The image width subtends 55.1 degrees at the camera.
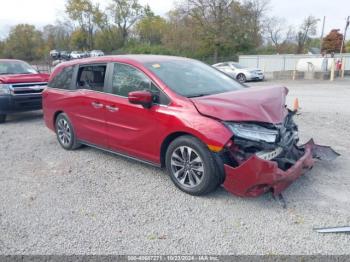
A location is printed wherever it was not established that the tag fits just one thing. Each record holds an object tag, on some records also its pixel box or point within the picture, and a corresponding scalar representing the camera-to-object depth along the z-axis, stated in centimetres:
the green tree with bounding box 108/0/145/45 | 5859
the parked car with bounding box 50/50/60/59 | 4484
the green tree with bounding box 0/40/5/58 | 5131
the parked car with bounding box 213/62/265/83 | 2273
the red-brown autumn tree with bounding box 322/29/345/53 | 5694
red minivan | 361
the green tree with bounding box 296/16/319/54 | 5634
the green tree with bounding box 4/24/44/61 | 5125
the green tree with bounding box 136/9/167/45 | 6100
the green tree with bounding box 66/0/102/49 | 5891
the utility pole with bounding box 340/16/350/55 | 3838
